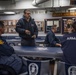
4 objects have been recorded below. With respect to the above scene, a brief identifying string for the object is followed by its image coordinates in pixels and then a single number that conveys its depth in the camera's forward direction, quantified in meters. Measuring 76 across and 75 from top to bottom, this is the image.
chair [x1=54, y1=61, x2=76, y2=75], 1.14
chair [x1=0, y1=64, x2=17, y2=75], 1.23
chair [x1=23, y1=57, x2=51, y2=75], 1.24
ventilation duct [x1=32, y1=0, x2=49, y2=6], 3.69
